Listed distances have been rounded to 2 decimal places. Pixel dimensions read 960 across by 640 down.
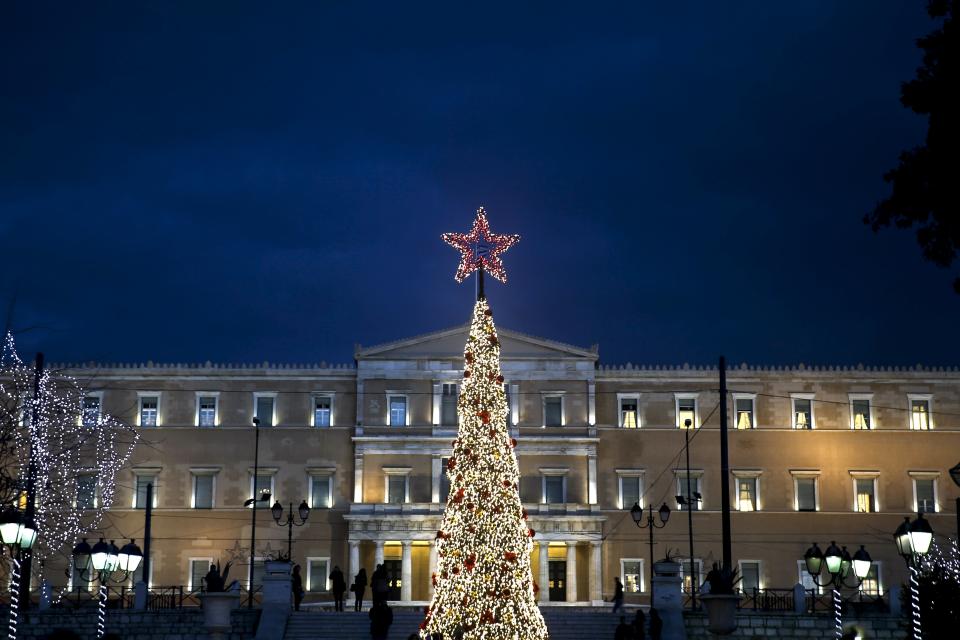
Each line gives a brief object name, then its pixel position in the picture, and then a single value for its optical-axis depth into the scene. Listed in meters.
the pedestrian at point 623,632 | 36.88
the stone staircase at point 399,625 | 38.31
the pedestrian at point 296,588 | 43.97
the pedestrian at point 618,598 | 43.25
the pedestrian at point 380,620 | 37.25
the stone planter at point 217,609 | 32.44
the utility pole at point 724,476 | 40.31
